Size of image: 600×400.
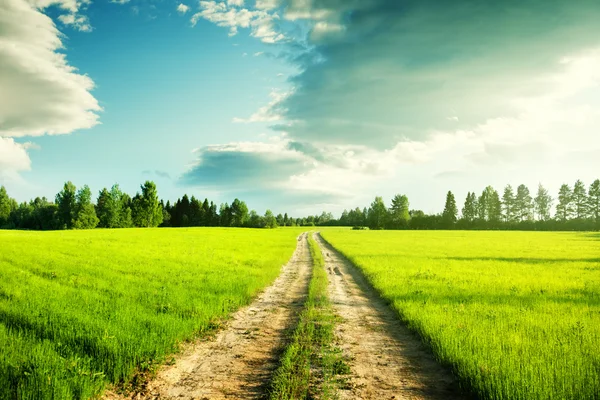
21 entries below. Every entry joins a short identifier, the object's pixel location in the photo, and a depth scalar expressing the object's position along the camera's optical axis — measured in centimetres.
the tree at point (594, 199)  12406
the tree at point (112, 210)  11756
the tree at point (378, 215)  15012
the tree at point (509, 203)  14075
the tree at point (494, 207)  14038
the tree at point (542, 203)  14375
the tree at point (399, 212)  14662
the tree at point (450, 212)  13875
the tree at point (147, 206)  11131
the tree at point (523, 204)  14050
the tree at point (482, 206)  14200
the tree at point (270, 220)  14912
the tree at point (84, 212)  10781
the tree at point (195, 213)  14100
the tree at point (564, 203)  13112
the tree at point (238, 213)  14588
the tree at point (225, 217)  14512
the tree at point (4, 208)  12206
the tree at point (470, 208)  14412
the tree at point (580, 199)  12700
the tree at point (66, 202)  11044
